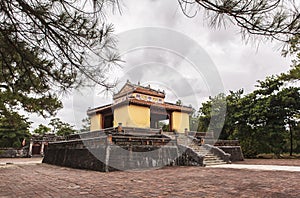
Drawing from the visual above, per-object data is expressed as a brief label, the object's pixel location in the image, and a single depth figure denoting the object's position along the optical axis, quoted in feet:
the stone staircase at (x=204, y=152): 33.97
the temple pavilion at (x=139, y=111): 47.09
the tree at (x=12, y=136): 69.26
